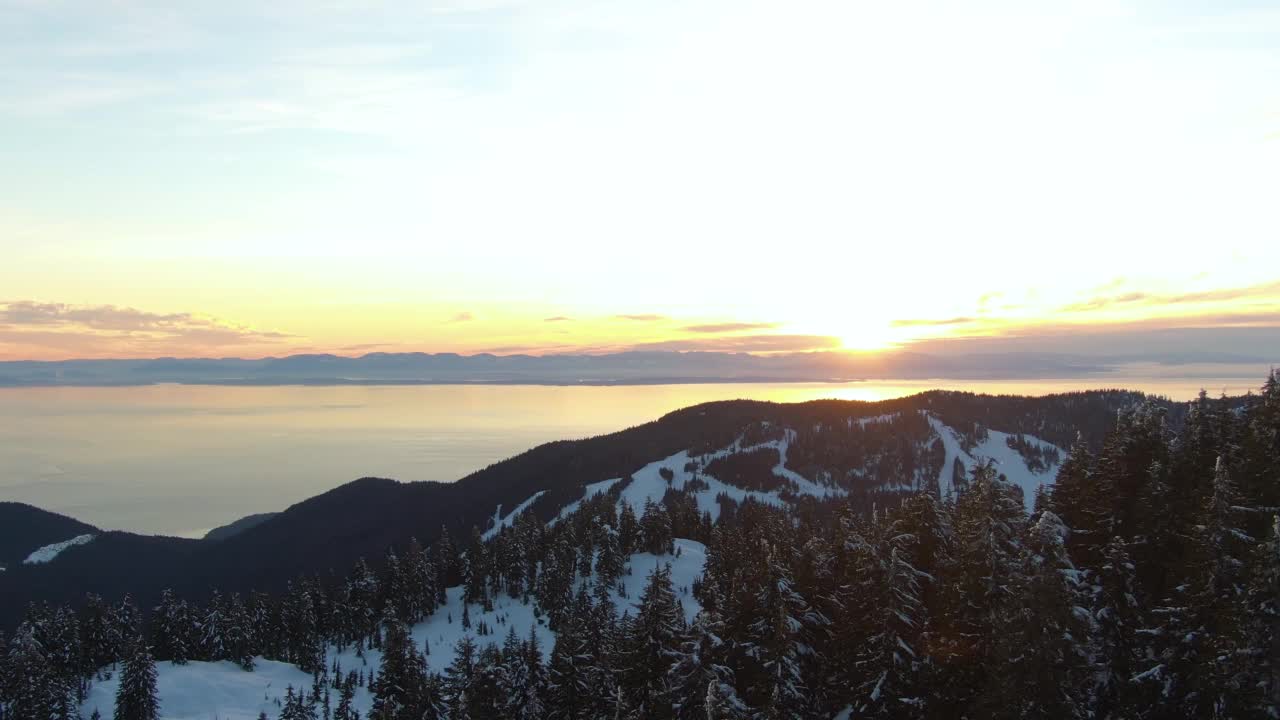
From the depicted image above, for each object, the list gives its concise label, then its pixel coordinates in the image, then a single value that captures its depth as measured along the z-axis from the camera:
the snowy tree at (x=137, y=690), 74.38
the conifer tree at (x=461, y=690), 43.22
